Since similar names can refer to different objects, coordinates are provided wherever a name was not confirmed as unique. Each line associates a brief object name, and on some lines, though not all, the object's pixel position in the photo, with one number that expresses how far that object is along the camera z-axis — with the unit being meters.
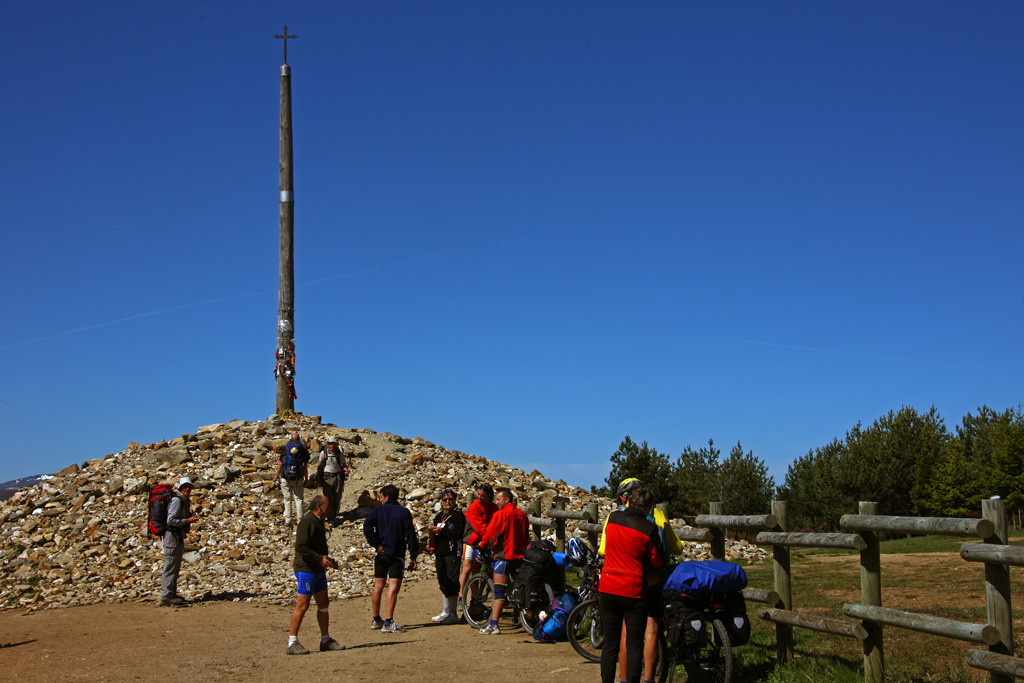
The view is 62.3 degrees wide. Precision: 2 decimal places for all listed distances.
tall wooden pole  30.86
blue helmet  10.01
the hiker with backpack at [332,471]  20.66
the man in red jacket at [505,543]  11.14
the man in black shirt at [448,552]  12.65
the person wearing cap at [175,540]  14.92
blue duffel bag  7.60
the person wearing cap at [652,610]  7.08
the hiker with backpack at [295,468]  20.09
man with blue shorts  10.09
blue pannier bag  10.46
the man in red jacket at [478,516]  12.07
